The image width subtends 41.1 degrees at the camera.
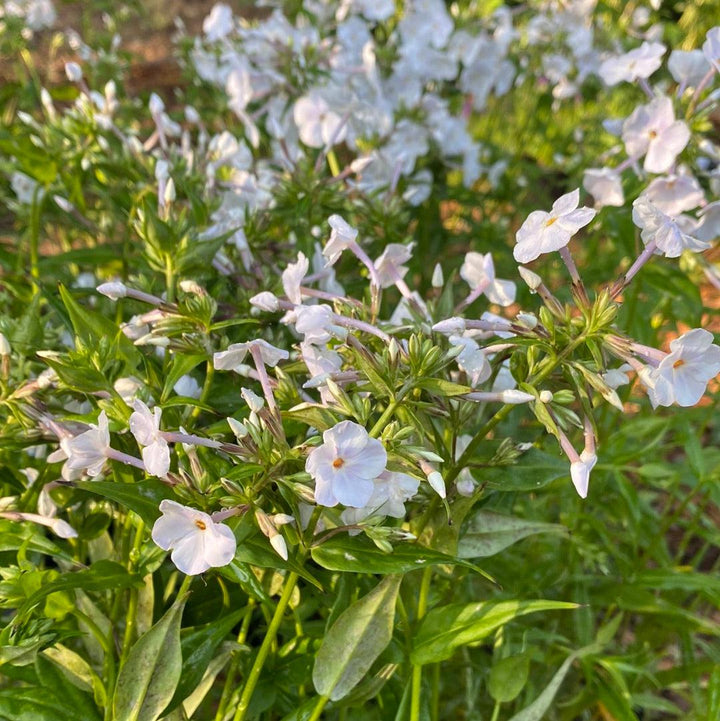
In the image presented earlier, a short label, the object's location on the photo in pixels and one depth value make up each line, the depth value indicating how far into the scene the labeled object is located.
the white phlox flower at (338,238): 0.31
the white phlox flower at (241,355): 0.29
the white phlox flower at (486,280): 0.34
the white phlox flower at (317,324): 0.29
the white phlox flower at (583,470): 0.28
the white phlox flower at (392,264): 0.33
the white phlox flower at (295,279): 0.31
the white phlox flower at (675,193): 0.41
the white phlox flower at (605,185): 0.43
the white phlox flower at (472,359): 0.29
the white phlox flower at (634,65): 0.45
